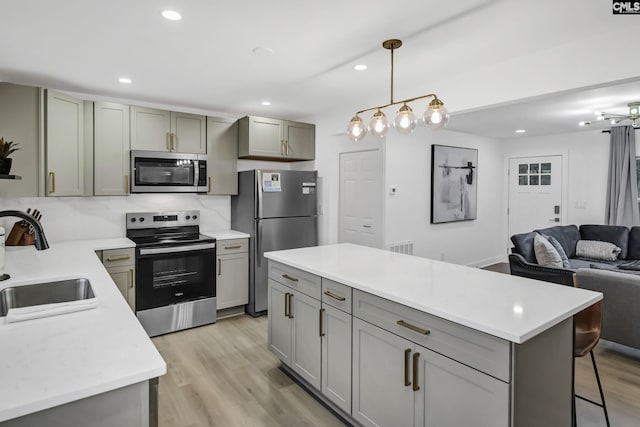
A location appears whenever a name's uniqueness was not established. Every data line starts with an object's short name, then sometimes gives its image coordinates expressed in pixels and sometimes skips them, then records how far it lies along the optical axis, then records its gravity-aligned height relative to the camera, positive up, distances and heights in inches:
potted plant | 85.7 +9.2
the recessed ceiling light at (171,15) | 79.9 +41.7
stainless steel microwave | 145.2 +12.1
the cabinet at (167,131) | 145.0 +29.4
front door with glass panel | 246.1 +8.2
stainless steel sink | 70.3 -19.4
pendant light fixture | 88.8 +21.7
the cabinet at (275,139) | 166.3 +30.2
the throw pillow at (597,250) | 196.9 -24.9
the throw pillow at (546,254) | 162.7 -22.3
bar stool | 78.6 -27.5
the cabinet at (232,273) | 157.0 -31.6
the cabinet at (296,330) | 93.6 -35.9
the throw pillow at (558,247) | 177.6 -21.3
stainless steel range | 137.1 -29.0
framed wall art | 219.9 +12.9
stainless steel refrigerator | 161.8 -6.1
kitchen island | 55.8 -25.7
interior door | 188.7 +2.5
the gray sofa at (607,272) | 113.3 -26.8
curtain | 213.6 +15.0
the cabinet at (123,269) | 130.1 -25.0
